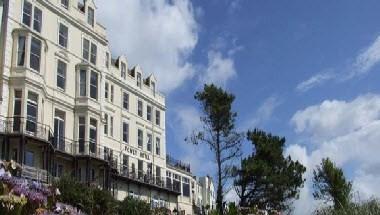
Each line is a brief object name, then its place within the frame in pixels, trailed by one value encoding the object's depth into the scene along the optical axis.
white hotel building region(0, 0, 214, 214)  37.62
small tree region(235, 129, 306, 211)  48.25
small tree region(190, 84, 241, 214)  40.88
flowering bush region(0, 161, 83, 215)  5.62
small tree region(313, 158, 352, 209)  37.72
